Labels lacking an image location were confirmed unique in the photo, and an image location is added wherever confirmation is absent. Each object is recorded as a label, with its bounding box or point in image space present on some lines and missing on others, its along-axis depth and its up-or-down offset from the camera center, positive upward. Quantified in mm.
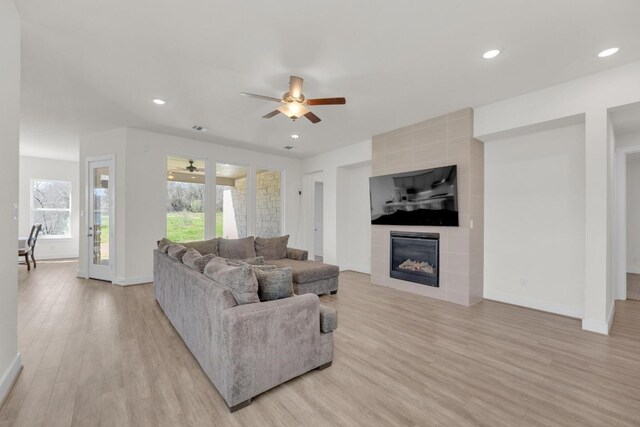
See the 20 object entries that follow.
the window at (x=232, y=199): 6402 +357
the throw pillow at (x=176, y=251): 3234 -452
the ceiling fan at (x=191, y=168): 5918 +977
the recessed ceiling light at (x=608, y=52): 2641 +1565
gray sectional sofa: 1868 -931
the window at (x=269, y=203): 7113 +283
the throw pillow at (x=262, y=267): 2526 -494
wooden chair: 6164 -735
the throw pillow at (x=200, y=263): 2676 -478
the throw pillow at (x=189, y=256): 2853 -443
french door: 5352 -85
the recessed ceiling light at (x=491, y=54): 2664 +1559
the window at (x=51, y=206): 7645 +208
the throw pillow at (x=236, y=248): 4883 -617
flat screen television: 4152 +273
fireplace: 4383 -720
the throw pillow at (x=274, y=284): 2258 -579
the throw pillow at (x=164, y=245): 3799 -449
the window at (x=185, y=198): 5676 +321
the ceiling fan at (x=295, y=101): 2973 +1227
